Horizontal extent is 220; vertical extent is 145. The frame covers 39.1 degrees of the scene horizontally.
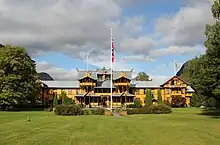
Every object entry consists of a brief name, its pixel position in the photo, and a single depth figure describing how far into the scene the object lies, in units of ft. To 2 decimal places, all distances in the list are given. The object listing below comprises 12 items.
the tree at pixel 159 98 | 277.40
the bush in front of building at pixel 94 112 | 180.77
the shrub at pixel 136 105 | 270.69
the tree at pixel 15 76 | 216.74
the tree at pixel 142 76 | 479.82
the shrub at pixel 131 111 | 188.14
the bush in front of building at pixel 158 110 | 188.03
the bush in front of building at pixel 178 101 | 301.43
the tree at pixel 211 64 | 129.80
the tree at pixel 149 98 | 272.51
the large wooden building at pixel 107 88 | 292.40
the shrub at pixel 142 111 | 188.55
